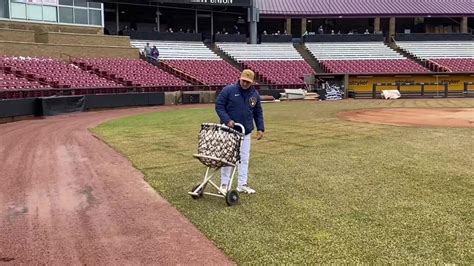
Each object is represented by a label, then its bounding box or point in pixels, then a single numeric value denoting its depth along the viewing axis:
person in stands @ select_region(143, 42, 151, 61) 40.44
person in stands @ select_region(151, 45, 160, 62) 40.22
